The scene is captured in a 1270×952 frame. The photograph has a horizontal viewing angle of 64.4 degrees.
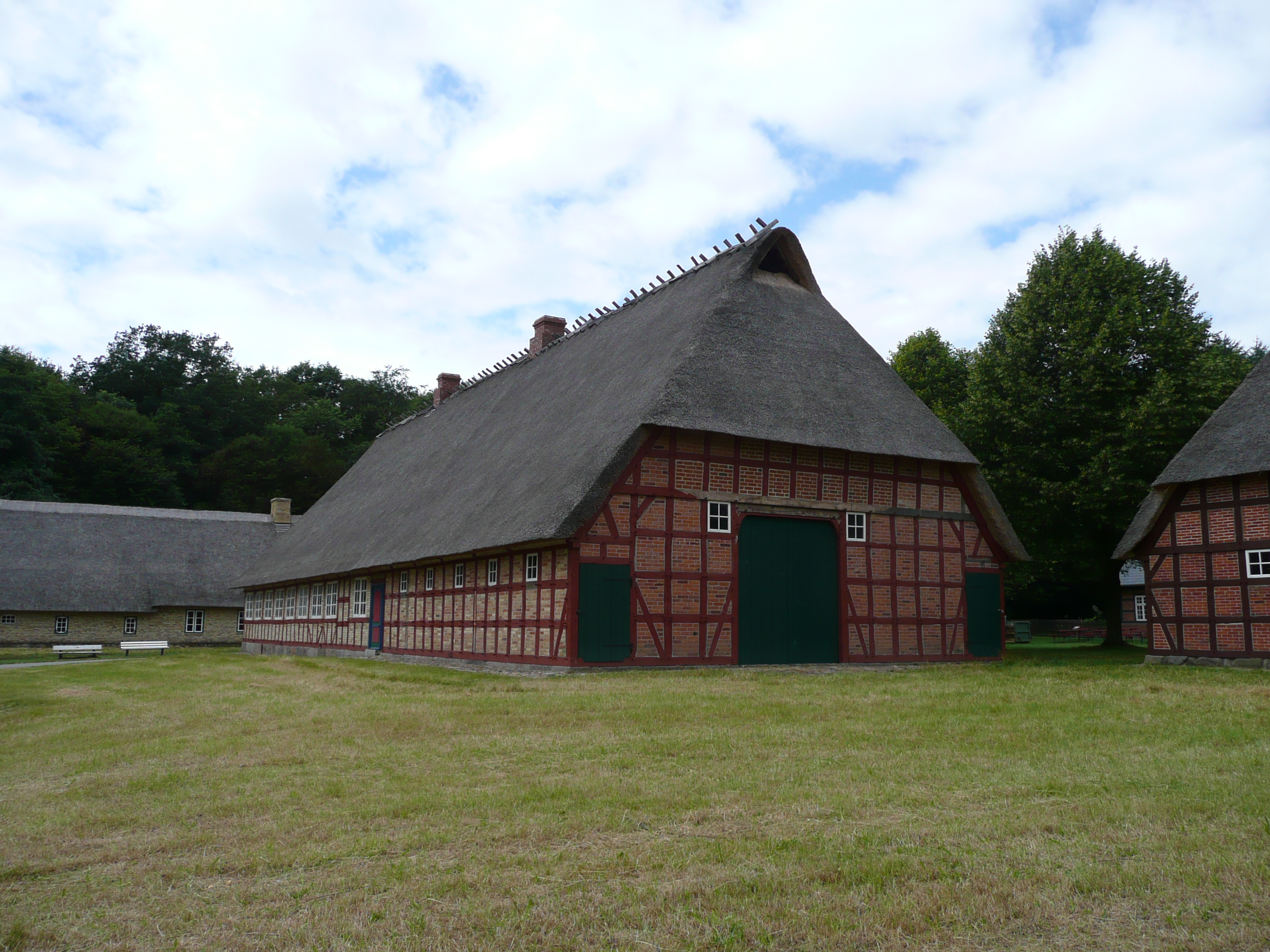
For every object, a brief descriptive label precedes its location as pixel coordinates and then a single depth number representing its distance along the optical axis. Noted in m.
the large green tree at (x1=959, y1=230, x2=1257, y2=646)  23.70
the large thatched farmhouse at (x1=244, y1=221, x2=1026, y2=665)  16.75
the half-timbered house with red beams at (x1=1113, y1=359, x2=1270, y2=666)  17.75
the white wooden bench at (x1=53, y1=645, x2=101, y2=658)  27.88
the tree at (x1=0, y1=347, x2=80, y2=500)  49.16
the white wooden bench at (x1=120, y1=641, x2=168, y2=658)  29.03
